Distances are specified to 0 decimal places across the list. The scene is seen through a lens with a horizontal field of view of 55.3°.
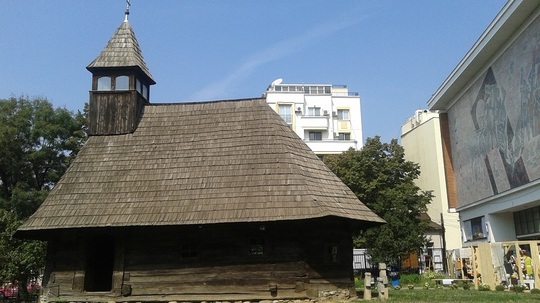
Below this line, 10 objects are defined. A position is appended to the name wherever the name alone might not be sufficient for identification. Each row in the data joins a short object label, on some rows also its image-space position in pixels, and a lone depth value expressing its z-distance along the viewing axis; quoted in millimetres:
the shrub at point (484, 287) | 20750
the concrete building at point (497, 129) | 24484
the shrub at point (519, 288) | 19433
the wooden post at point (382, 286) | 16578
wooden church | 16500
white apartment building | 48406
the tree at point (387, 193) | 31047
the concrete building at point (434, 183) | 42719
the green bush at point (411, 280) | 27398
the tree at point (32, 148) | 29578
